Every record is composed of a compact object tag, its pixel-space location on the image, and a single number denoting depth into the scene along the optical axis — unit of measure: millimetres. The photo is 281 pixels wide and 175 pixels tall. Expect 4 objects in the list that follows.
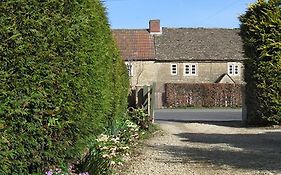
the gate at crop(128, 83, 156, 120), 20719
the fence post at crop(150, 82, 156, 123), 21328
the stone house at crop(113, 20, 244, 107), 53938
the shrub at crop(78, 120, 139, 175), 7914
